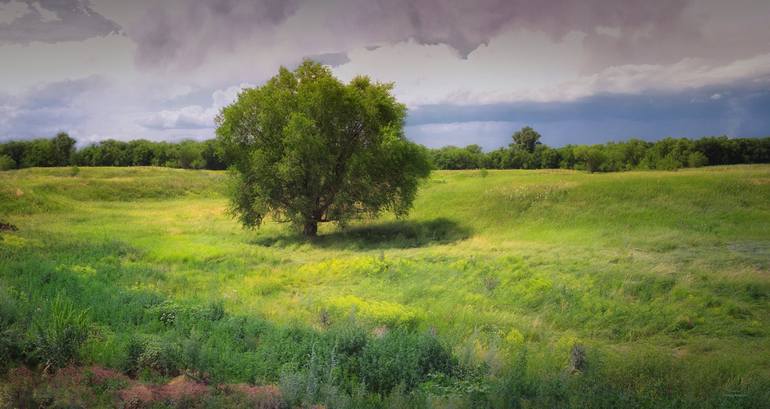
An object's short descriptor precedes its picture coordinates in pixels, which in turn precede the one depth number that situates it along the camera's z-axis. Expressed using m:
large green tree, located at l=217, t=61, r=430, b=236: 28.86
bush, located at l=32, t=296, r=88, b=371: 7.11
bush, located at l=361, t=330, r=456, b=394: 7.83
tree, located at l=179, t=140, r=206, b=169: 107.62
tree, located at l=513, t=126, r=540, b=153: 110.62
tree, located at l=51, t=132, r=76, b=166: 93.81
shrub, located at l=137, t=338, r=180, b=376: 7.48
